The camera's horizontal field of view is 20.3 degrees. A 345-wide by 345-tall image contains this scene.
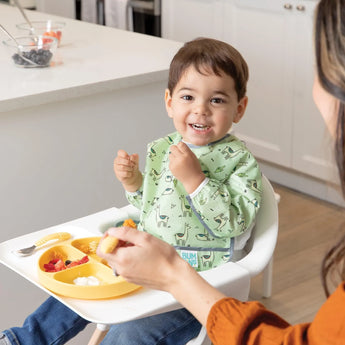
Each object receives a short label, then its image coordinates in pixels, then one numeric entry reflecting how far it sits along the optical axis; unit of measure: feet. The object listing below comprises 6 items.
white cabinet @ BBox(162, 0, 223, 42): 11.46
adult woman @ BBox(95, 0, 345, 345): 3.96
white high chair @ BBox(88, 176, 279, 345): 5.07
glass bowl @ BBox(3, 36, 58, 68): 7.55
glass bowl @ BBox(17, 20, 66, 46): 8.49
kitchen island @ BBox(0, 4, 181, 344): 6.63
